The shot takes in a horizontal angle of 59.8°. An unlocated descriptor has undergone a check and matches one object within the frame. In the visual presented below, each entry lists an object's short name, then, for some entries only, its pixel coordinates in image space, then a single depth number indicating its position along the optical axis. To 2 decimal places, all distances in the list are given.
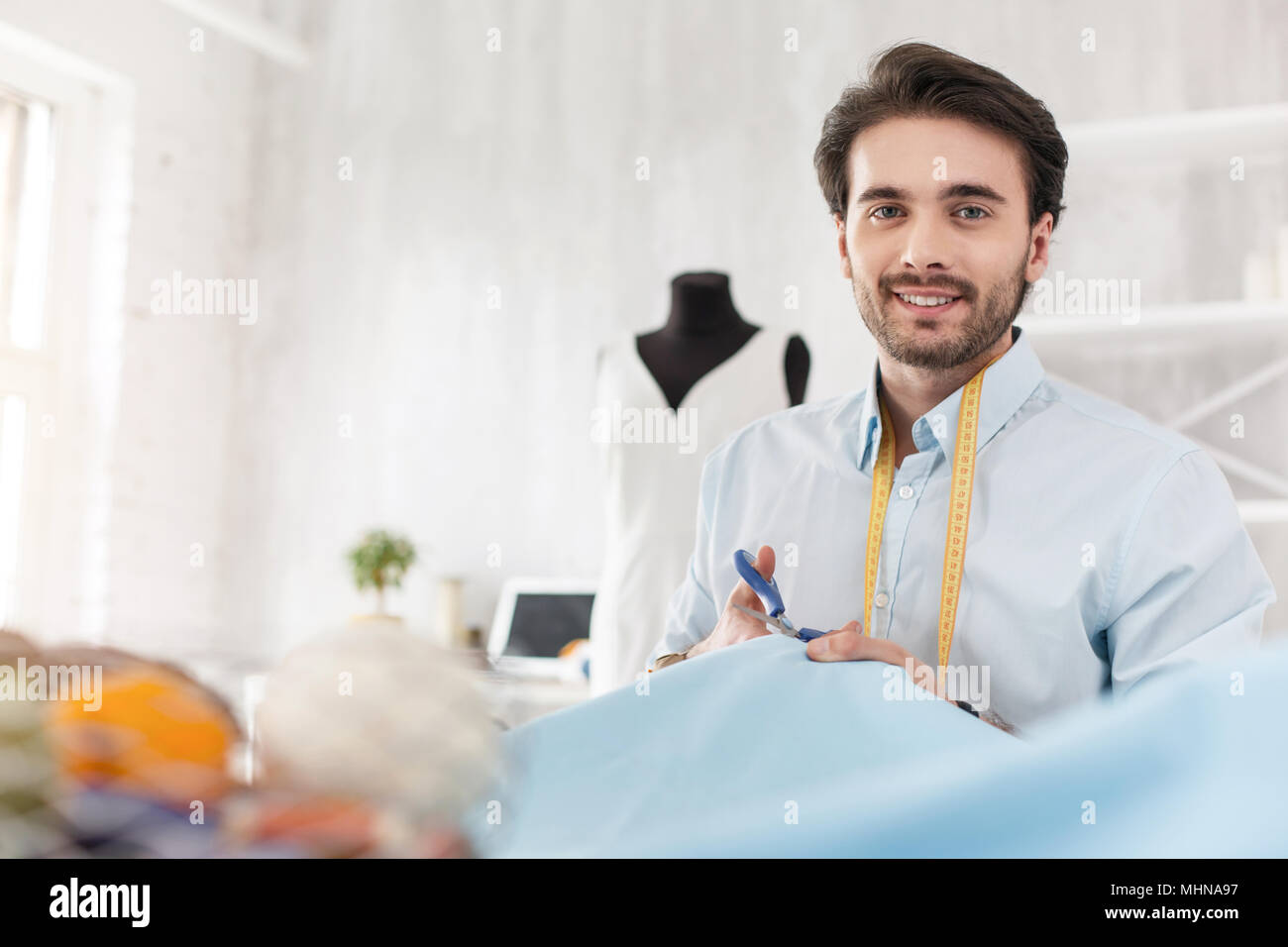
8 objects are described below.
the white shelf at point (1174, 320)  2.73
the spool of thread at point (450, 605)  3.71
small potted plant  3.80
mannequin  2.46
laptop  3.59
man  1.13
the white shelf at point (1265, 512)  2.61
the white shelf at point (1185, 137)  2.85
